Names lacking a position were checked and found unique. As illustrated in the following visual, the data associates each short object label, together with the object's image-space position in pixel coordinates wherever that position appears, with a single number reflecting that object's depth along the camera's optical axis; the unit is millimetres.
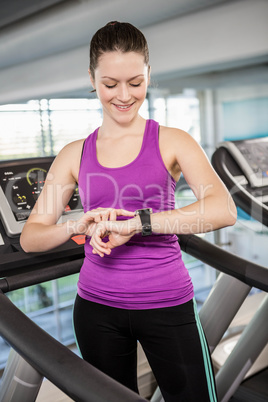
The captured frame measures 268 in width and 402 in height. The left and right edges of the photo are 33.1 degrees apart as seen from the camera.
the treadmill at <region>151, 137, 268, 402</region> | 1590
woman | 1116
